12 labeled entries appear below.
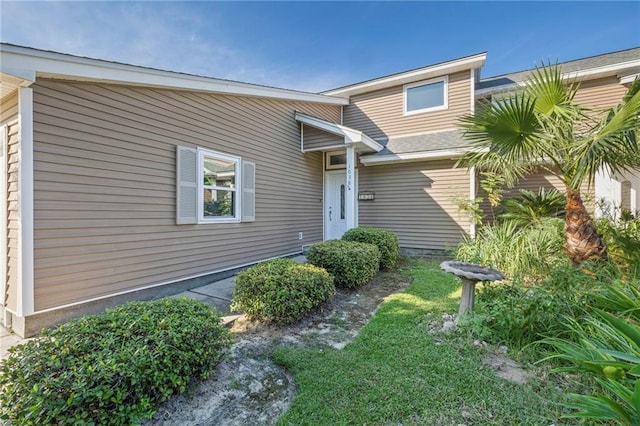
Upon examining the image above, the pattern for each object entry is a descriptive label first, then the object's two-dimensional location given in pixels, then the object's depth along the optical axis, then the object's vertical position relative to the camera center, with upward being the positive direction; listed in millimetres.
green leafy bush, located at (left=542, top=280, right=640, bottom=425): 1413 -965
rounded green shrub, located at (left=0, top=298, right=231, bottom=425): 1640 -1067
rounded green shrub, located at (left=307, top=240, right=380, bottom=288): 5145 -992
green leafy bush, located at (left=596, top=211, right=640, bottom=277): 4086 -449
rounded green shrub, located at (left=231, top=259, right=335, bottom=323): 3578 -1124
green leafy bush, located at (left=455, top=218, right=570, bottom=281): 4961 -762
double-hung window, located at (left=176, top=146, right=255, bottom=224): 5129 +429
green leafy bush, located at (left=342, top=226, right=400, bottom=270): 6520 -720
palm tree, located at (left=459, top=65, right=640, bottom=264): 3949 +1126
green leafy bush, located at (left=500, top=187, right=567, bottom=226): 6512 +94
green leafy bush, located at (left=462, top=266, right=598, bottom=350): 2881 -1071
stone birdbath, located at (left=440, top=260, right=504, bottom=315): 3266 -772
